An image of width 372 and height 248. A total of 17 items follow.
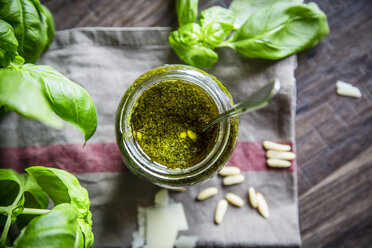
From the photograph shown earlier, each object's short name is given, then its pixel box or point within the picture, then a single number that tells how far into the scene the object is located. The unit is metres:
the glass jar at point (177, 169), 0.24
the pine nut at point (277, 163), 0.29
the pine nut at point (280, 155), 0.29
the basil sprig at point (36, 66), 0.22
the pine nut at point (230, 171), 0.29
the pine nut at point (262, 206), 0.29
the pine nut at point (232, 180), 0.29
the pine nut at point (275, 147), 0.29
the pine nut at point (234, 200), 0.29
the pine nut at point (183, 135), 0.25
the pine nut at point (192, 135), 0.25
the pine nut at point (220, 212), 0.29
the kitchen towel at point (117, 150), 0.29
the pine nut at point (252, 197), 0.29
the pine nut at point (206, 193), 0.29
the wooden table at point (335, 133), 0.30
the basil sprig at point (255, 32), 0.28
